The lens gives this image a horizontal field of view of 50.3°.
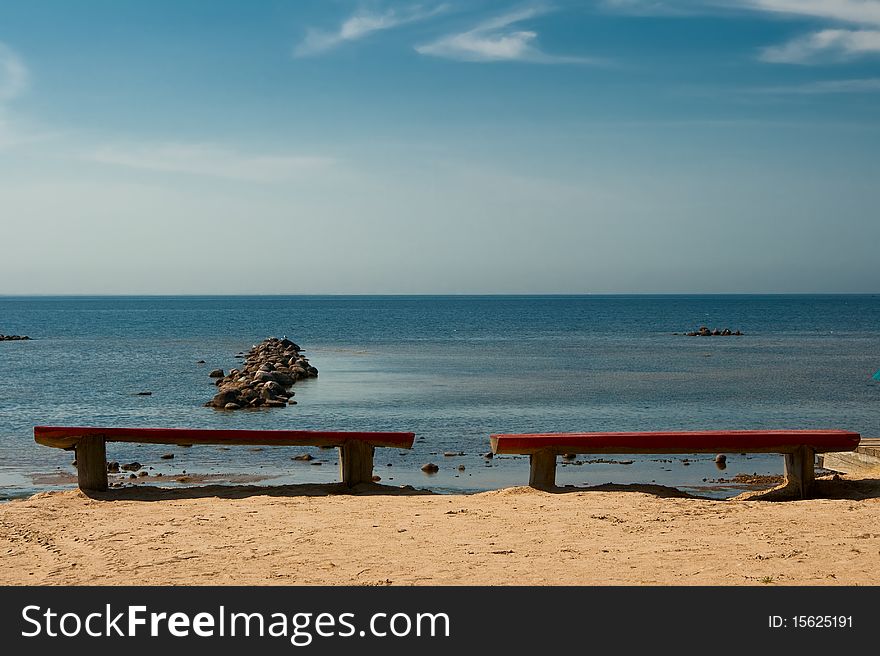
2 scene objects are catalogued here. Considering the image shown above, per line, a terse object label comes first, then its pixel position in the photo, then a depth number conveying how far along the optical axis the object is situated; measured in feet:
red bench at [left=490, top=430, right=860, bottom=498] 31.83
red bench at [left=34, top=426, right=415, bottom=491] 33.55
